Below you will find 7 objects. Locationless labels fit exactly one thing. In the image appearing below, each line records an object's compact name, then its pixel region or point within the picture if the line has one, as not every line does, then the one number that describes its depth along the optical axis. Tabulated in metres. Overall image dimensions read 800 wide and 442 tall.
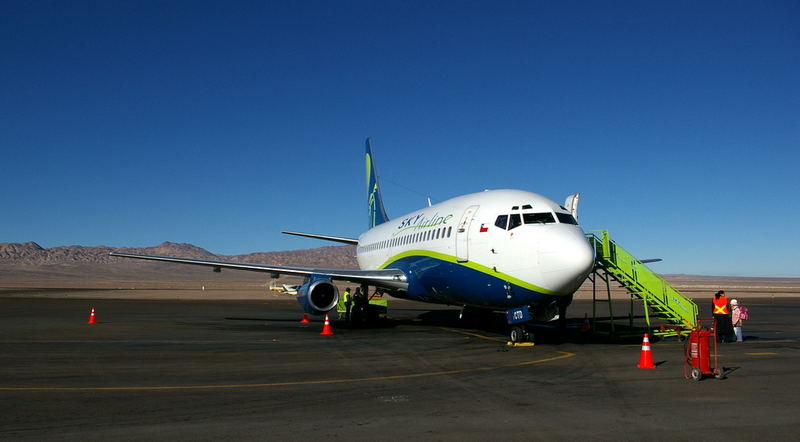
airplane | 16.00
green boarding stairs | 19.72
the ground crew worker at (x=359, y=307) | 25.38
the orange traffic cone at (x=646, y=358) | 13.12
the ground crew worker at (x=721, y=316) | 19.02
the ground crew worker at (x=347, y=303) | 27.04
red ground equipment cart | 11.37
